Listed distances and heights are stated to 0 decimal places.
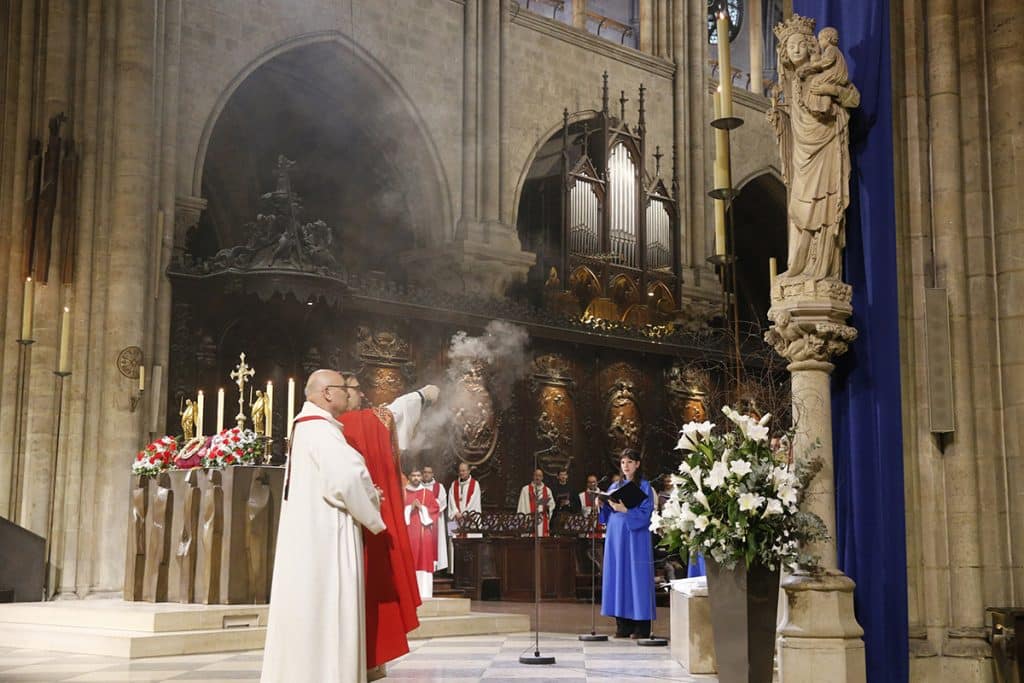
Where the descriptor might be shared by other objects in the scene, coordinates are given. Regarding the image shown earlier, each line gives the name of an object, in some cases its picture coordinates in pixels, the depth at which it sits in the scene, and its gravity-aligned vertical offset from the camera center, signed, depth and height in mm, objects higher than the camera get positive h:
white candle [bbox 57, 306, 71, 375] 12312 +1771
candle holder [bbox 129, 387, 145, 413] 13633 +1347
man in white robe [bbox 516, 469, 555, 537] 16047 +358
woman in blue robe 10641 -326
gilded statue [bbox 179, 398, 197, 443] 12633 +1086
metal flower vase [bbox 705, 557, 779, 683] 5957 -421
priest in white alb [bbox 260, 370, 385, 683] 5957 -167
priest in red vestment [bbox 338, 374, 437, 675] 6637 -63
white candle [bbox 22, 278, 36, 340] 12492 +2101
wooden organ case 20469 +5008
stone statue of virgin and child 6758 +2039
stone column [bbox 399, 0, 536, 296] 19109 +5136
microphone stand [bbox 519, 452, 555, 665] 8398 -852
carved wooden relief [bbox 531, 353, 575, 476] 18844 +1762
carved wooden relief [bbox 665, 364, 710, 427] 20797 +2246
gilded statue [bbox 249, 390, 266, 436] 11617 +1080
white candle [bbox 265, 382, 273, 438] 10659 +1064
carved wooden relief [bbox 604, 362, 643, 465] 19766 +1845
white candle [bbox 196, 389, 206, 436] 10877 +962
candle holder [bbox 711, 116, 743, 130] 6431 +2061
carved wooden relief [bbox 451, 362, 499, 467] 17859 +1535
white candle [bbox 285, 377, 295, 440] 9419 +998
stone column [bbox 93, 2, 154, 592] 13469 +2947
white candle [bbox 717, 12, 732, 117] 6348 +2369
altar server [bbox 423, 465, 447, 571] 14930 -21
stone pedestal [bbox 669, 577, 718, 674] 8000 -637
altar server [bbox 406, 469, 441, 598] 13508 +23
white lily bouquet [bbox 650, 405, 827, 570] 5973 +126
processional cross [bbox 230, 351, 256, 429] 10727 +1411
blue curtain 6566 +735
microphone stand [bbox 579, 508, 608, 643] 10375 -874
